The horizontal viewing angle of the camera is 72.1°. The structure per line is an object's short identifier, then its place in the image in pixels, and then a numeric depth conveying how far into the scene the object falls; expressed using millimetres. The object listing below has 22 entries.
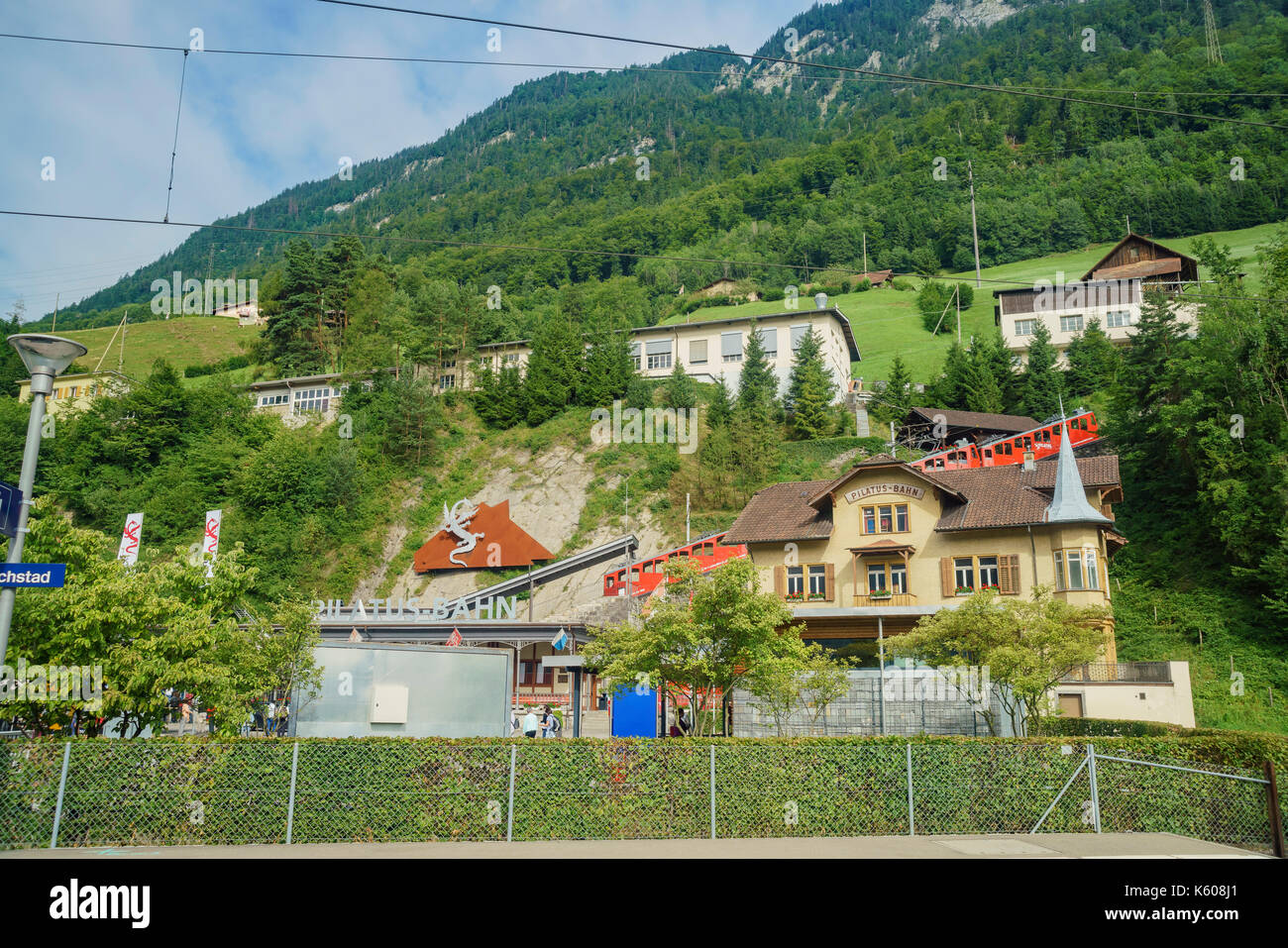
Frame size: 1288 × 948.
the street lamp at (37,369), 10766
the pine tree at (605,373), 68812
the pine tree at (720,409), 63928
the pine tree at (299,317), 82688
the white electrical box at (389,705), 16703
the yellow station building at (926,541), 34000
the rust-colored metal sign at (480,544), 55156
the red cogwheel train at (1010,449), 47844
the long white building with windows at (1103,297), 74000
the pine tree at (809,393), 64000
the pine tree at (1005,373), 68438
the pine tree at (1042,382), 65562
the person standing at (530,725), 24284
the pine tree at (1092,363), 66250
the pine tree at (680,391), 66500
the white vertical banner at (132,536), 42188
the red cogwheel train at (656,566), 42656
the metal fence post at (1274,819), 12443
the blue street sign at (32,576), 10227
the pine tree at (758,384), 63500
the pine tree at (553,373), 69312
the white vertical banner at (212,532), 42744
